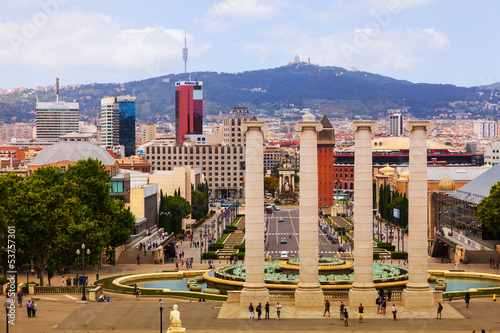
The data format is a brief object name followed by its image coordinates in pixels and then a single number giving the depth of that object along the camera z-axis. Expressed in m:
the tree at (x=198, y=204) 167.40
